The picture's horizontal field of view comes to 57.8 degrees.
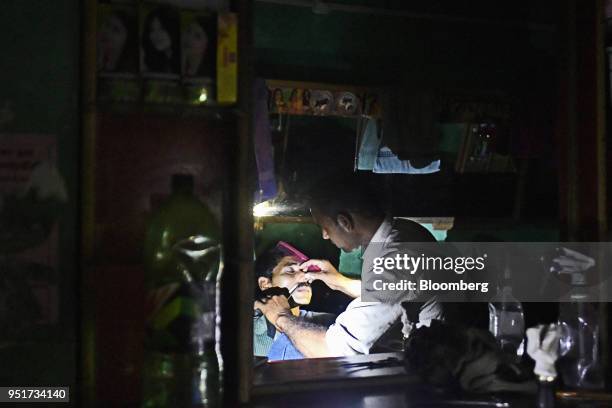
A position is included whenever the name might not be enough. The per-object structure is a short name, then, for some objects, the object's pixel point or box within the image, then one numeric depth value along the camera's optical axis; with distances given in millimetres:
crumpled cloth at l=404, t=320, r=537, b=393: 1359
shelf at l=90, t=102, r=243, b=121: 1237
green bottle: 1076
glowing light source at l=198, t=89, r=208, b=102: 1302
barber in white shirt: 2824
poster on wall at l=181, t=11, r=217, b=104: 1293
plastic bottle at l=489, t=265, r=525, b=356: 1809
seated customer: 3137
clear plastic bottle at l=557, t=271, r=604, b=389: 1453
